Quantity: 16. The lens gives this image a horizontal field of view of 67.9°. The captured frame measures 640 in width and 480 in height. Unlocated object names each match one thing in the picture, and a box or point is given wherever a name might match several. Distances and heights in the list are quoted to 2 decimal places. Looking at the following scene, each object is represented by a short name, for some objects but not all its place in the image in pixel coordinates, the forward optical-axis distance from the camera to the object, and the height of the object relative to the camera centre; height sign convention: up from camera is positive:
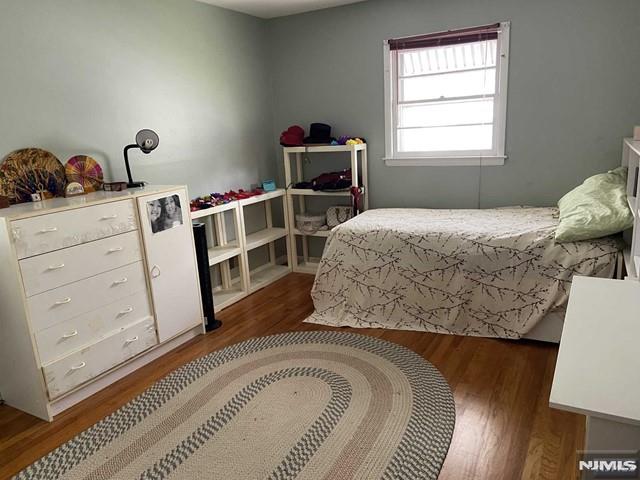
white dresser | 2.27 -0.77
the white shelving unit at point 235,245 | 3.75 -0.90
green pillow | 2.60 -0.54
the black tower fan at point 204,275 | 3.27 -0.95
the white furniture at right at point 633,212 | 2.24 -0.49
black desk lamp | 2.99 -0.03
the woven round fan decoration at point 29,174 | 2.53 -0.16
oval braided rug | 1.95 -1.32
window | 3.62 +0.21
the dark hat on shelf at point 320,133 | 4.14 -0.03
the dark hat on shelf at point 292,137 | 4.17 -0.05
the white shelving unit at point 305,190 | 4.05 -0.52
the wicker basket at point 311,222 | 4.27 -0.81
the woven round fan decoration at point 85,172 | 2.82 -0.17
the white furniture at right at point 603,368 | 1.02 -0.61
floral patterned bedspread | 2.79 -0.93
